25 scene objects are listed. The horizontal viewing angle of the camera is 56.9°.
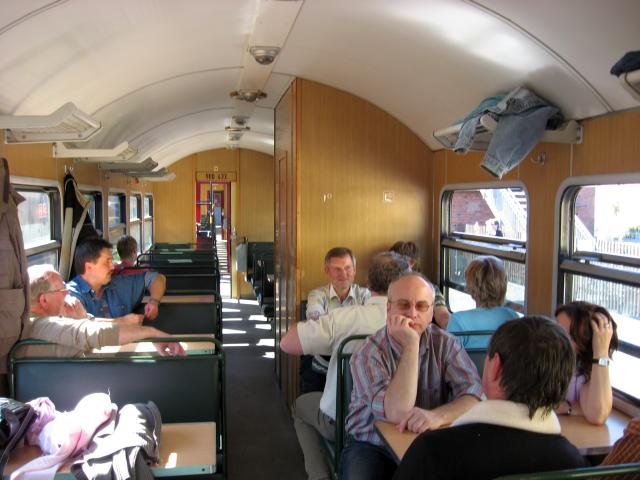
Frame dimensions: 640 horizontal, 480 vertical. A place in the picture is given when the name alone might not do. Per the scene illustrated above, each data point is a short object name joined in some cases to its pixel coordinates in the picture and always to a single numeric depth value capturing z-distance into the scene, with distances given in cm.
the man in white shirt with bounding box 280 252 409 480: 338
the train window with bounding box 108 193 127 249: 779
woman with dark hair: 264
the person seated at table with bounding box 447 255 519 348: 357
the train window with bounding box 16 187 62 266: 449
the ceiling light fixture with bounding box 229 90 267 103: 602
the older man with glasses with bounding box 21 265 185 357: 317
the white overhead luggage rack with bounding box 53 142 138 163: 490
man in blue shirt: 455
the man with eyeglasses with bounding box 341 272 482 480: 249
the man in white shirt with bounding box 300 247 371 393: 451
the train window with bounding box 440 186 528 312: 420
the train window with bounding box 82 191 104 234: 692
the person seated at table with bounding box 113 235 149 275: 653
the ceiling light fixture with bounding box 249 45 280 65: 424
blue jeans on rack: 342
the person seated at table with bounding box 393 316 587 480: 171
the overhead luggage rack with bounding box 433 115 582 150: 339
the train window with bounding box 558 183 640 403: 309
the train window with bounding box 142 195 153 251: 1159
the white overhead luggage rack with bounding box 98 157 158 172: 687
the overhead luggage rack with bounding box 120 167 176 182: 836
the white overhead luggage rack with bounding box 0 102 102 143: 348
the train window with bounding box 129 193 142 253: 1009
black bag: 235
